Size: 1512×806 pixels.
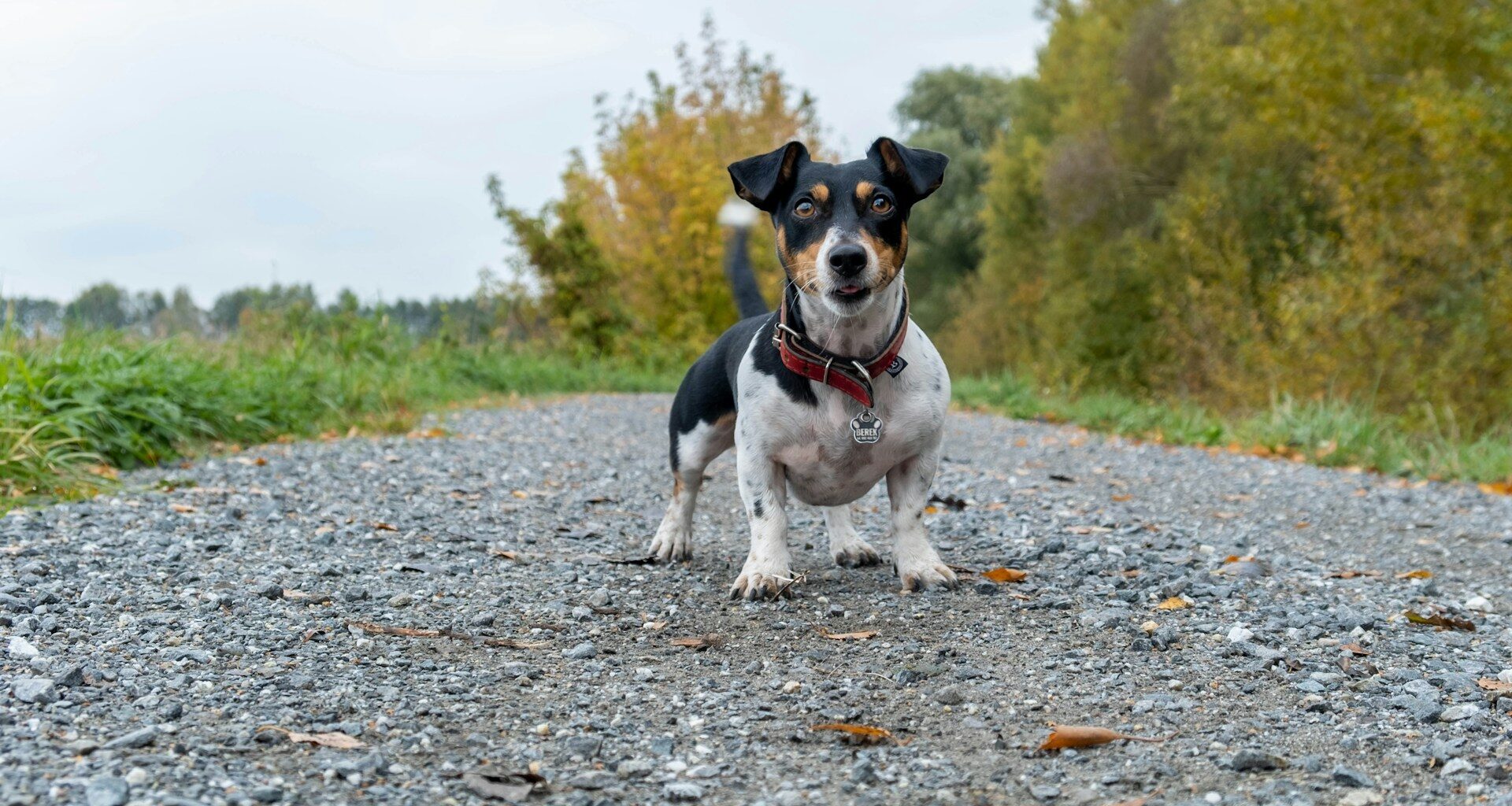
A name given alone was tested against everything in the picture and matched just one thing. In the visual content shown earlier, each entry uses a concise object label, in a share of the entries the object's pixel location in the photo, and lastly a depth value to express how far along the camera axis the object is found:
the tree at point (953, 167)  37.81
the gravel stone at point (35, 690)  2.41
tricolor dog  3.51
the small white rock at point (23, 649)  2.71
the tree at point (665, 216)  18.12
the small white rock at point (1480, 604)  3.83
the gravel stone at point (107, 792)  1.92
